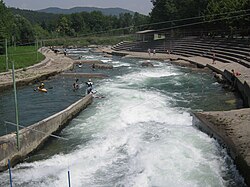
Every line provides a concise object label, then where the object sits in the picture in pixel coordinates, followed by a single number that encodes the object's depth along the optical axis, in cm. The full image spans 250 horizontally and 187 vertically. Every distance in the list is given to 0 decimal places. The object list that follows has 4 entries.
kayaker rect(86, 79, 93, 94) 1911
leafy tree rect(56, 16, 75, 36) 10406
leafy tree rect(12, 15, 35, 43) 6725
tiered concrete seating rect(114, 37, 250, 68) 2994
